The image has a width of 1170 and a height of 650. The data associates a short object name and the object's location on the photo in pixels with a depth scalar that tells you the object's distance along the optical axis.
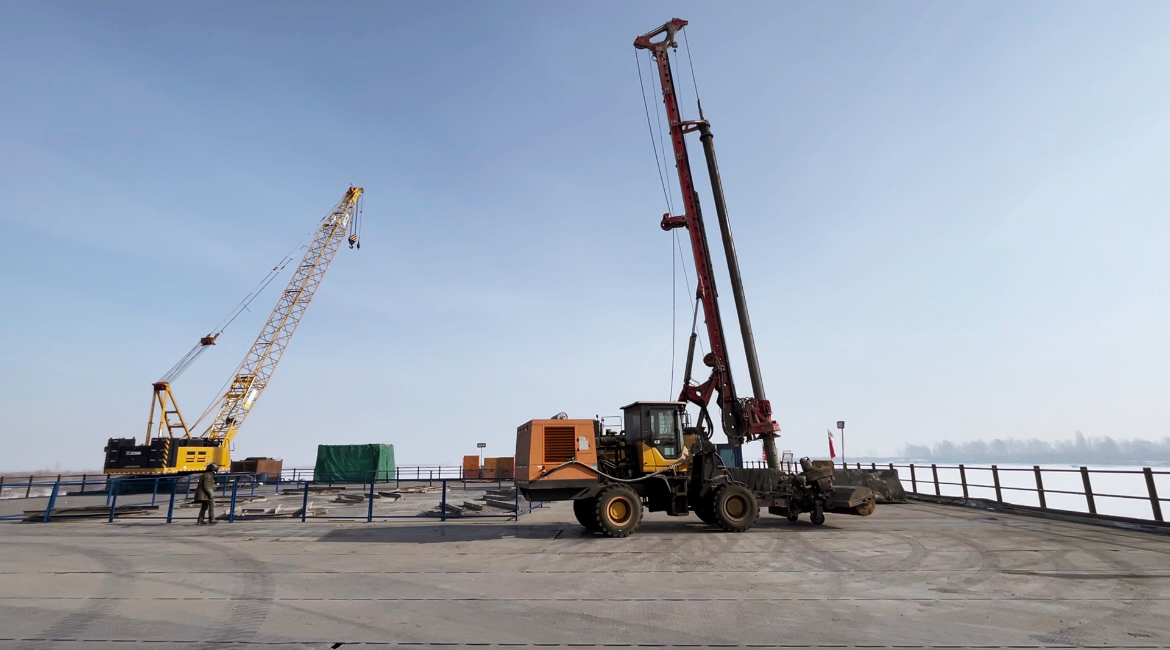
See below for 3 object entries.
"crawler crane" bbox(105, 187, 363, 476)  39.56
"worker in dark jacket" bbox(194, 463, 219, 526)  16.38
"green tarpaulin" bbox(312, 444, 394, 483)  46.19
